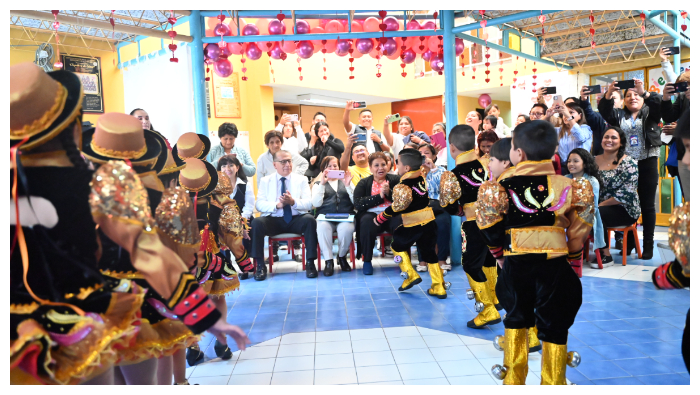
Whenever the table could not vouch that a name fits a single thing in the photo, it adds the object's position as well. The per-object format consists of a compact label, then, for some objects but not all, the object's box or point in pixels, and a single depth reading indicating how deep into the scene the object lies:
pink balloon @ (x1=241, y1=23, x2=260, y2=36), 5.45
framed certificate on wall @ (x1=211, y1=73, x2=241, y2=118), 9.52
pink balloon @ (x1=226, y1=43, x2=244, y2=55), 5.65
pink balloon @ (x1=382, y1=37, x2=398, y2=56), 5.68
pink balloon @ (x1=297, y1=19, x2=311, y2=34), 5.23
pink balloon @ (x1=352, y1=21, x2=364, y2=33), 5.82
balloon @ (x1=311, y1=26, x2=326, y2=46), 5.89
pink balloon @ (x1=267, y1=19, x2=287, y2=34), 5.14
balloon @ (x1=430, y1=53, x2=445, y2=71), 5.90
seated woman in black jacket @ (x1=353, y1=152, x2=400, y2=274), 4.95
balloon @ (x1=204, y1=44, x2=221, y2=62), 5.08
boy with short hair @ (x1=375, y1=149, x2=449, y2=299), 3.90
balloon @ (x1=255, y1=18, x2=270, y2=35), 5.69
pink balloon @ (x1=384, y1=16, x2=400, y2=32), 5.29
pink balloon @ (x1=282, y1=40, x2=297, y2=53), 5.64
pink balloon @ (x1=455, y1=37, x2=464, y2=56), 5.69
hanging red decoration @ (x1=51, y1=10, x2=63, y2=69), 3.38
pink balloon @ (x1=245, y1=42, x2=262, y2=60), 5.77
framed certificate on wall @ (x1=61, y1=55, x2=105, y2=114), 6.98
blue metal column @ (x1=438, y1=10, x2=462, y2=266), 4.97
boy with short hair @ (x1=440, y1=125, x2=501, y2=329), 3.13
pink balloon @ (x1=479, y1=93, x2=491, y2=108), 10.16
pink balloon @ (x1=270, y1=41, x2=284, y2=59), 5.85
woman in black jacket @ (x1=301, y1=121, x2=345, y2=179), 6.01
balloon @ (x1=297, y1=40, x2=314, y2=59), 5.70
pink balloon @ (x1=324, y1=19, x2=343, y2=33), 5.79
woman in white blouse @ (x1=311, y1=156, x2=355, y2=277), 5.18
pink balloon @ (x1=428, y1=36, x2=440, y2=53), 5.82
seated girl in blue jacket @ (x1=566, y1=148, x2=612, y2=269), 4.39
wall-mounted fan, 5.61
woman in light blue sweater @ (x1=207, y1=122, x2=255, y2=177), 4.37
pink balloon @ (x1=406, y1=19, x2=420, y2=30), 5.36
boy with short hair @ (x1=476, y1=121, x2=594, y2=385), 2.08
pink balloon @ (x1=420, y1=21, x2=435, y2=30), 5.14
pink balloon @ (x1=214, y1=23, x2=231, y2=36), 4.90
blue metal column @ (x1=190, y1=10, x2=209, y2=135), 4.67
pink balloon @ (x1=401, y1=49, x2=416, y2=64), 6.01
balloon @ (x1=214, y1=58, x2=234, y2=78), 5.60
